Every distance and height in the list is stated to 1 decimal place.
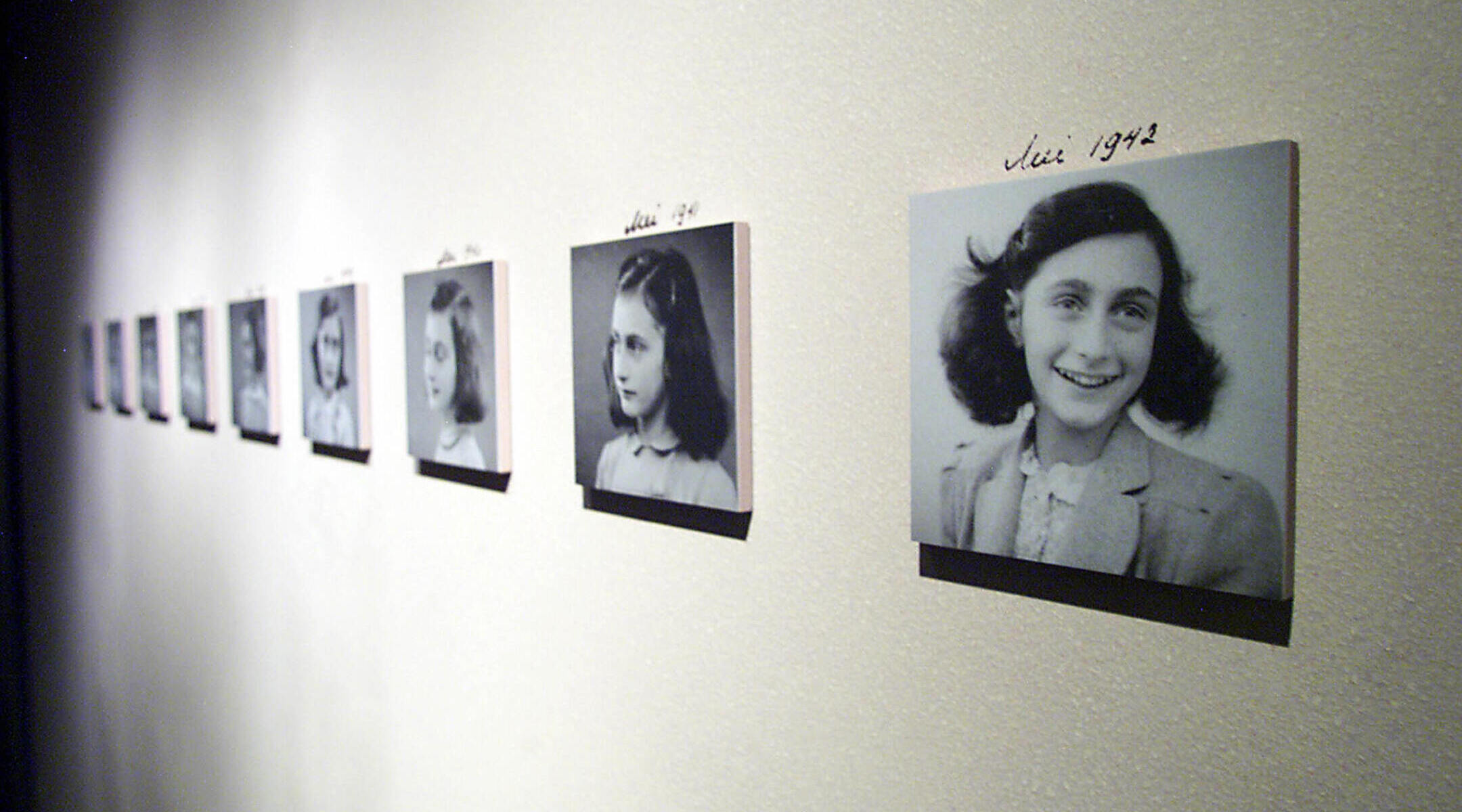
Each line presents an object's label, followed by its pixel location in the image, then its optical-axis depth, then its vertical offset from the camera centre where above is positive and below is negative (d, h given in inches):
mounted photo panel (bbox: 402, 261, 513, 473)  77.3 -0.3
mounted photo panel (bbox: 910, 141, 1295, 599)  35.9 -0.4
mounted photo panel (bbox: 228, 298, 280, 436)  117.5 +0.1
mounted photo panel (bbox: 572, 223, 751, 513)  56.7 -0.3
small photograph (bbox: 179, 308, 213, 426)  134.5 -0.3
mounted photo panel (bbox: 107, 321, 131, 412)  164.9 -0.1
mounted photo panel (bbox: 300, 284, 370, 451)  97.9 -0.2
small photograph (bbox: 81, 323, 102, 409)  176.4 -0.5
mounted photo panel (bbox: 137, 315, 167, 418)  151.1 -0.3
